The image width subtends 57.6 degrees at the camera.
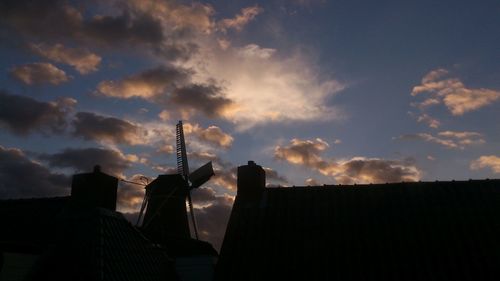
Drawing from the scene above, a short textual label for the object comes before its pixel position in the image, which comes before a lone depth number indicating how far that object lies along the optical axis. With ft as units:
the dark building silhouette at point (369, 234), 53.06
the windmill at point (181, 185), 125.59
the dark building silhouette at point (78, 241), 45.42
